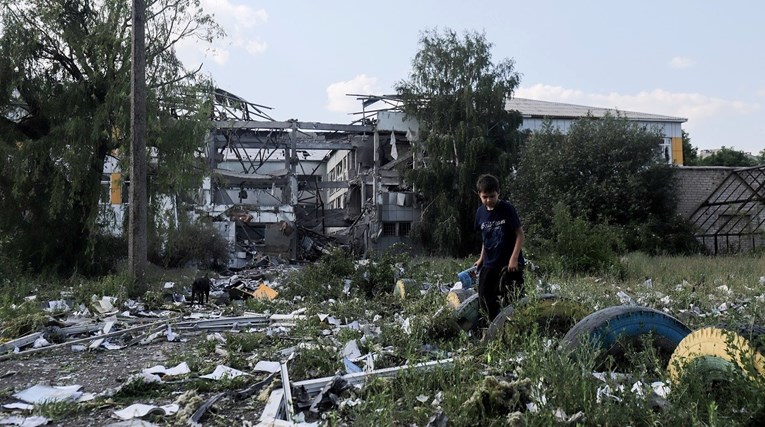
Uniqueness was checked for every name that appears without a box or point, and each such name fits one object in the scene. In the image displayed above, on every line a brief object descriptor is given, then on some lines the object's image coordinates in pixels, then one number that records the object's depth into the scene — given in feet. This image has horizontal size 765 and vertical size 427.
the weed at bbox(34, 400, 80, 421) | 14.61
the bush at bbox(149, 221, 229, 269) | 74.95
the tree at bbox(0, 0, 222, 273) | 57.16
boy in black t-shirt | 19.69
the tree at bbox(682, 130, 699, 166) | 165.21
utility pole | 45.27
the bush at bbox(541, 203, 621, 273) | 48.37
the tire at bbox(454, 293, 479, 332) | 21.21
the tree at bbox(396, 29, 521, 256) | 108.78
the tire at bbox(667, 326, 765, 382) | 11.30
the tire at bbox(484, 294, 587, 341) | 16.72
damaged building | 111.24
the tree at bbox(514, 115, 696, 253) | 81.35
